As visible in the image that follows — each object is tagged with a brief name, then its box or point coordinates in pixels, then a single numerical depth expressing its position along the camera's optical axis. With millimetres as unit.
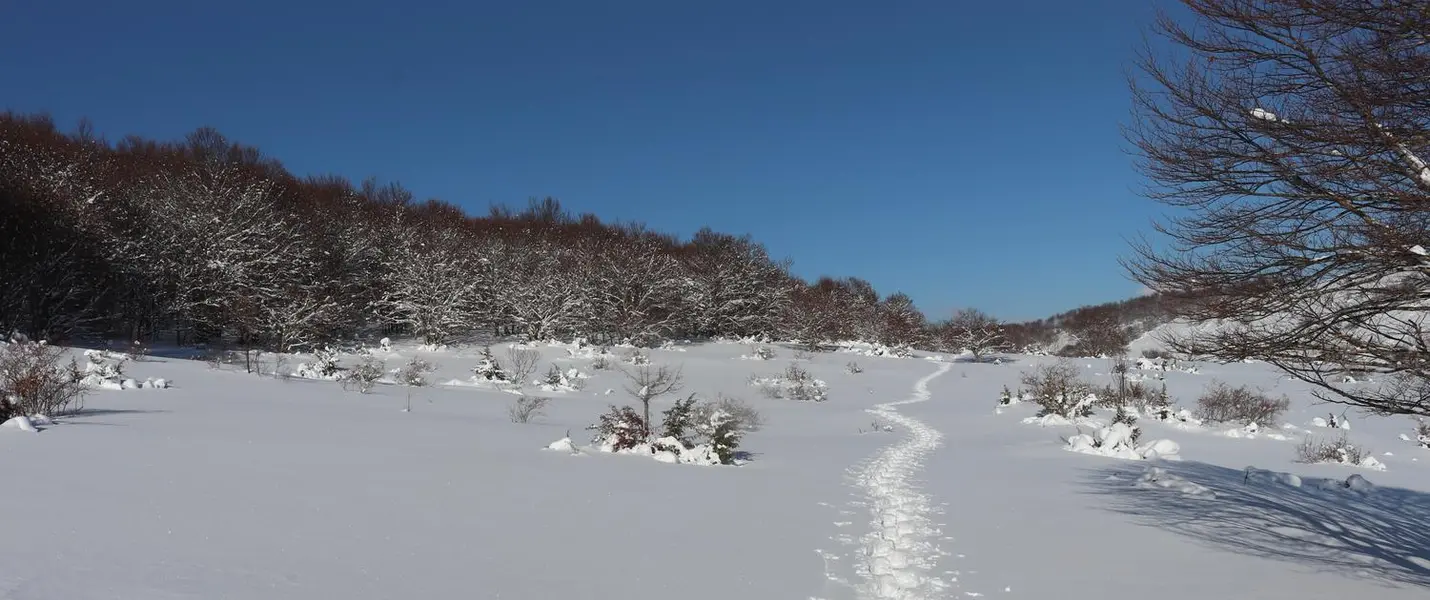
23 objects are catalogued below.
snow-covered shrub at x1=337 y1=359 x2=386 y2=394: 17969
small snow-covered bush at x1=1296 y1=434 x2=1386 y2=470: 13969
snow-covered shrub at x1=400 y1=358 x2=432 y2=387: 19769
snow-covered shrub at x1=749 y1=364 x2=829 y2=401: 27484
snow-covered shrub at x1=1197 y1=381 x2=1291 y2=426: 20531
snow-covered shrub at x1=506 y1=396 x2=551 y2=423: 14930
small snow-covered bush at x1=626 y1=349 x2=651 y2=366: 30047
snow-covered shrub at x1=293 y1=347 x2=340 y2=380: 20486
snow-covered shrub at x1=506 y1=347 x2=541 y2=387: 23984
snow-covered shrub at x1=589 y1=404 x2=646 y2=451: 11117
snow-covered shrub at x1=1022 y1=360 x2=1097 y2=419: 19766
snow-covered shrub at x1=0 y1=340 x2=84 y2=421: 8289
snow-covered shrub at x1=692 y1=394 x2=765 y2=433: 17859
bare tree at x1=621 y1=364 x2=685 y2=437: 20428
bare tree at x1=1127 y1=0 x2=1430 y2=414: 4766
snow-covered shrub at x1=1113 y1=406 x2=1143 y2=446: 15854
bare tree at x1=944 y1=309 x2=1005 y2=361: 51781
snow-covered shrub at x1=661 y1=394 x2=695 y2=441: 11797
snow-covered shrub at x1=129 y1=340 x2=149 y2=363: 17436
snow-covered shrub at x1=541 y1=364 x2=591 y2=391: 23828
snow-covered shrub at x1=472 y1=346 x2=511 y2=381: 23938
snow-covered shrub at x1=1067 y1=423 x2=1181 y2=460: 13383
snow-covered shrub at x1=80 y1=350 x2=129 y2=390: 12258
